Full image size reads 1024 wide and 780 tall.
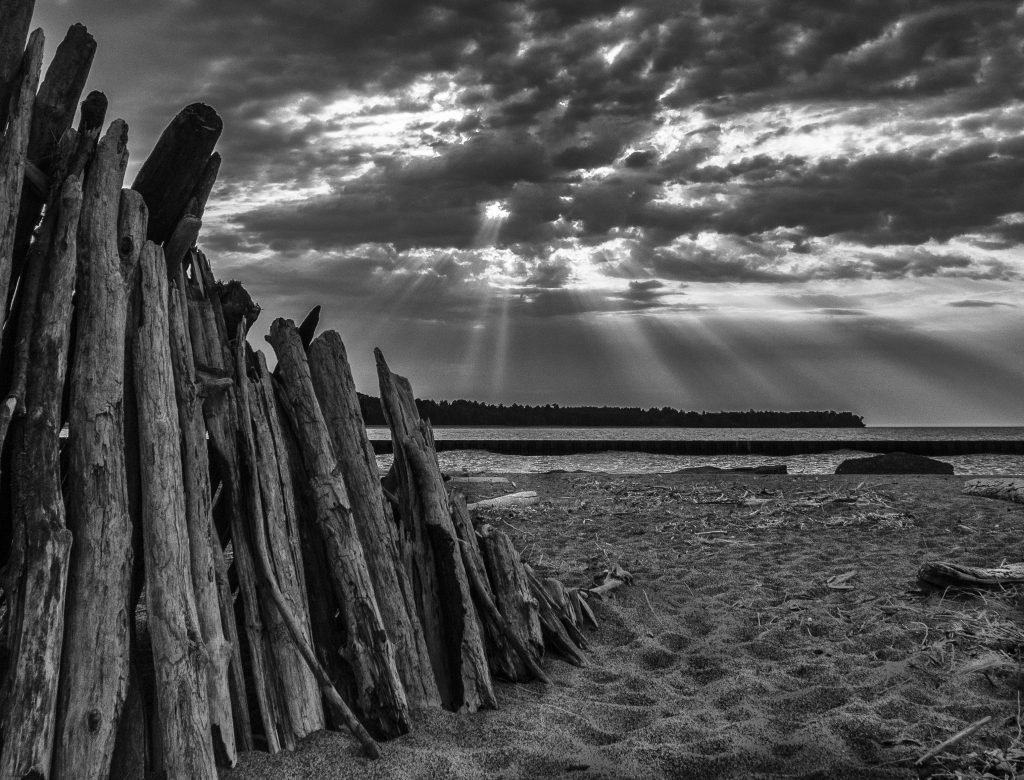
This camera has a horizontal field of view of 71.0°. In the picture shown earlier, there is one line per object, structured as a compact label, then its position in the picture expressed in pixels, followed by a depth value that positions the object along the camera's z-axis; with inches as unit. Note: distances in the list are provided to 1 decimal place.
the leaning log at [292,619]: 128.2
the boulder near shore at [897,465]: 684.1
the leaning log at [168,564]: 113.9
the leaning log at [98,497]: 110.0
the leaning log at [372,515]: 150.1
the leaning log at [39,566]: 104.0
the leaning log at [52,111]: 141.4
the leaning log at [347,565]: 137.3
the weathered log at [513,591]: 177.5
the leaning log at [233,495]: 130.6
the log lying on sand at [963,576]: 219.5
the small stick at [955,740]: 123.8
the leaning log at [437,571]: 155.6
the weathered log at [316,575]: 143.5
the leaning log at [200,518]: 121.7
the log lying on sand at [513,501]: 461.4
